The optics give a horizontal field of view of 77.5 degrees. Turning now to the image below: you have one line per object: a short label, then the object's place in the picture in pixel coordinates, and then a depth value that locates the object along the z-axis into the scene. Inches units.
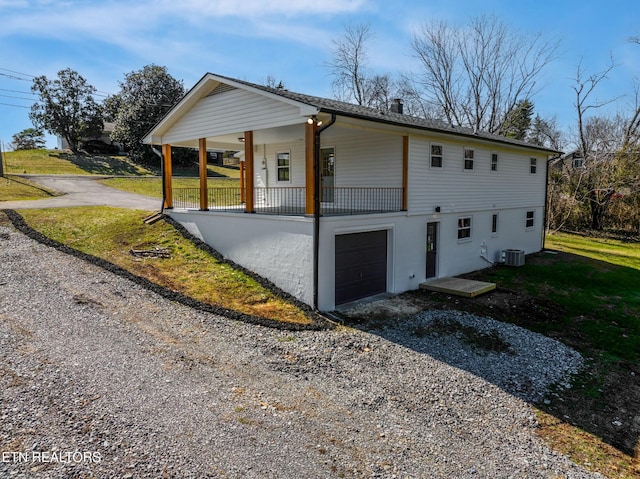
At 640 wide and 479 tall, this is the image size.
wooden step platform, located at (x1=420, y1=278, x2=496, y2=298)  435.0
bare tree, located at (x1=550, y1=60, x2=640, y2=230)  940.0
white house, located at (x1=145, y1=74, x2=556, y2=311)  372.8
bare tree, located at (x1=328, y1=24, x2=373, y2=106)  1320.1
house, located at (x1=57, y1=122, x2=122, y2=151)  1579.7
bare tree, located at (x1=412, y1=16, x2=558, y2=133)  1217.4
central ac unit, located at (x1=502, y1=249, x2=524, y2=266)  597.3
